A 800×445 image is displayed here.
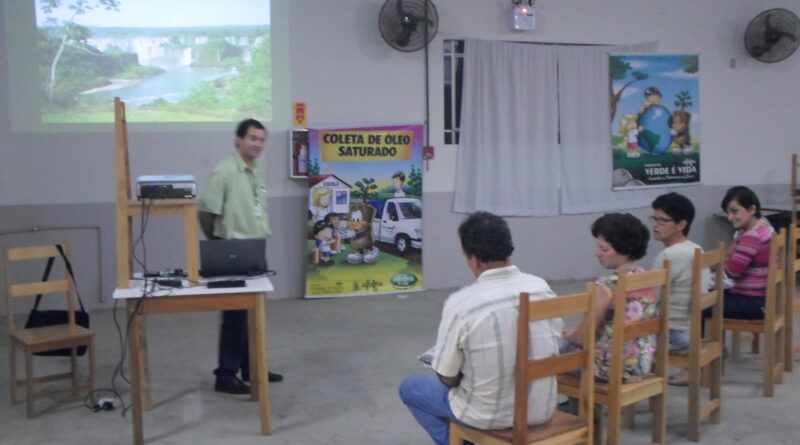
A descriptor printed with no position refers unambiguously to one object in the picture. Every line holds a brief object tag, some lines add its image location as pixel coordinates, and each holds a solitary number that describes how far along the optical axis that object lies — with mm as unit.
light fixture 7105
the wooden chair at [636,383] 2854
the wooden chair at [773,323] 4004
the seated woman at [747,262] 4141
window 7098
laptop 3674
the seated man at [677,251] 3535
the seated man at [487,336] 2461
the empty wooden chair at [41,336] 3895
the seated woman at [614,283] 2990
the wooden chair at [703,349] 3359
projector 3537
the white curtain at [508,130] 7086
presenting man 4105
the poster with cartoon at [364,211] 6676
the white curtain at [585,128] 7348
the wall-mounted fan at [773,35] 7656
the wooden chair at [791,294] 4371
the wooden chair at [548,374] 2422
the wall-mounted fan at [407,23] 6699
